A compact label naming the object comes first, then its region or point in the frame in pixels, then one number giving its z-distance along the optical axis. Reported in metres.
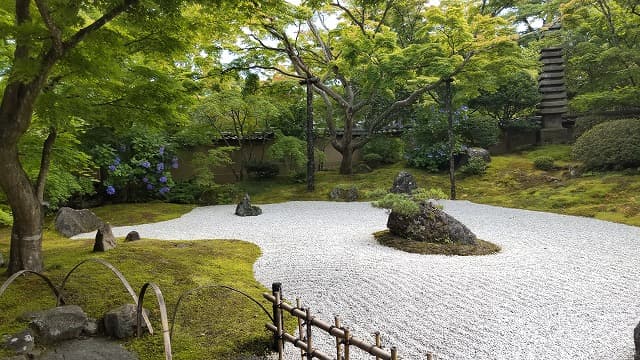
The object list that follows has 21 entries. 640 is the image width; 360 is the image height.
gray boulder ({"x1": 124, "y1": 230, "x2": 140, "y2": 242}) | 7.15
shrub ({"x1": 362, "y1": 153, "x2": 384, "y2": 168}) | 16.63
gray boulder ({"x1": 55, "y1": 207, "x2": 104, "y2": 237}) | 8.62
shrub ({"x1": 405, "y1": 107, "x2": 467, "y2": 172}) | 14.79
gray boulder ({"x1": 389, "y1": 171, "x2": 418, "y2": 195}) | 11.33
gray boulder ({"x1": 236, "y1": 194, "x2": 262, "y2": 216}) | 10.55
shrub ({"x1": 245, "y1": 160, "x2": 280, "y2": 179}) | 15.52
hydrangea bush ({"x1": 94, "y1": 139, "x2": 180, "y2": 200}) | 11.77
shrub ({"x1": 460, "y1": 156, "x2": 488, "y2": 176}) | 14.03
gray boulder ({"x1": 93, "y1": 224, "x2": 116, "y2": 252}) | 5.57
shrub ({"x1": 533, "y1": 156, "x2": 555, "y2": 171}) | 13.66
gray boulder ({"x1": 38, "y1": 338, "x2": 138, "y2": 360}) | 3.15
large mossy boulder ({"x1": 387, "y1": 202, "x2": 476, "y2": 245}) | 6.85
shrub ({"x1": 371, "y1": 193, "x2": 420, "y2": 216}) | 6.96
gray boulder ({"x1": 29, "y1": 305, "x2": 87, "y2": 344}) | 3.31
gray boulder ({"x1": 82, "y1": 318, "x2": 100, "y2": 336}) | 3.47
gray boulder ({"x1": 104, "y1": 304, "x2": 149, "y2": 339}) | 3.44
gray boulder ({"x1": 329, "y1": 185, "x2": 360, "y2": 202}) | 12.80
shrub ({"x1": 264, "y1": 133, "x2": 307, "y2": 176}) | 14.50
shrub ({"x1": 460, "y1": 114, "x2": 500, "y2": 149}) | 15.41
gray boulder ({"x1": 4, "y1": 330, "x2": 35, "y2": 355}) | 3.12
